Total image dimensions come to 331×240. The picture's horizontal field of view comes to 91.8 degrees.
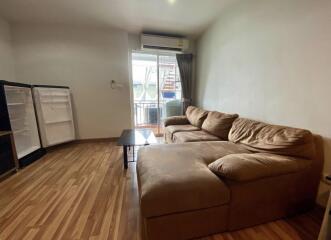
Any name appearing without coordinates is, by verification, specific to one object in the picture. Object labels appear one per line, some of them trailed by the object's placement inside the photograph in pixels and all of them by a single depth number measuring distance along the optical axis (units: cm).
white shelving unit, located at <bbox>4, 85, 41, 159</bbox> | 261
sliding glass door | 409
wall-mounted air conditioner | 360
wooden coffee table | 236
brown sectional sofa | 112
